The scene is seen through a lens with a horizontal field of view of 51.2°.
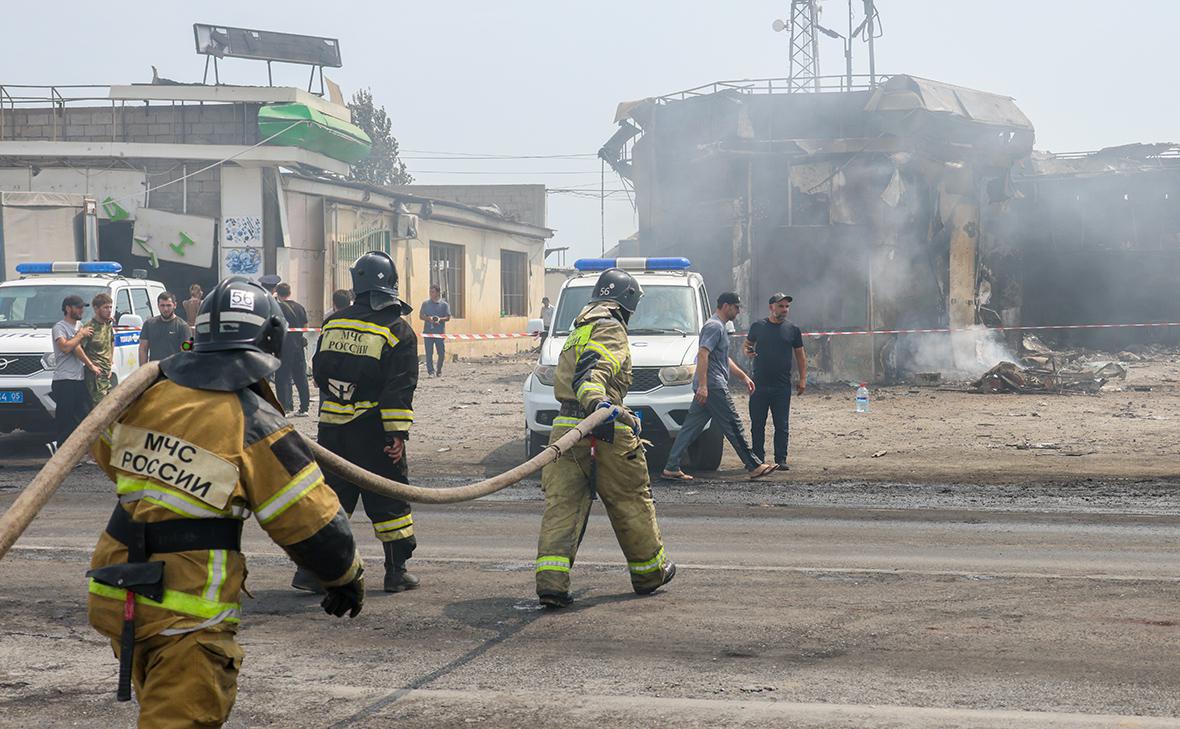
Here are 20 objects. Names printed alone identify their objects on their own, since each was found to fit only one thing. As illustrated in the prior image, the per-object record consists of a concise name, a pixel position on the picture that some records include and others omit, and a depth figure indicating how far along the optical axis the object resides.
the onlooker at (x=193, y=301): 18.22
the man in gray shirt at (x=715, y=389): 11.99
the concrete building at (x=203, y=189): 24.31
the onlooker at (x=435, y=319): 25.81
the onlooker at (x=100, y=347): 13.12
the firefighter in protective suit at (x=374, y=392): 7.12
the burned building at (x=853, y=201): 23.02
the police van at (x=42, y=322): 14.07
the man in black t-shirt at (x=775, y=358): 12.79
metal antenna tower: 36.50
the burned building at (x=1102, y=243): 32.97
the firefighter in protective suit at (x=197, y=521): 3.26
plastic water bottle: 18.34
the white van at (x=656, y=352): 12.51
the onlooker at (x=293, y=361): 17.23
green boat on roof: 25.58
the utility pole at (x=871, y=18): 29.34
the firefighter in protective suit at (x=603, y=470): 6.92
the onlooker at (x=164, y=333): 14.81
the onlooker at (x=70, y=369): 12.98
